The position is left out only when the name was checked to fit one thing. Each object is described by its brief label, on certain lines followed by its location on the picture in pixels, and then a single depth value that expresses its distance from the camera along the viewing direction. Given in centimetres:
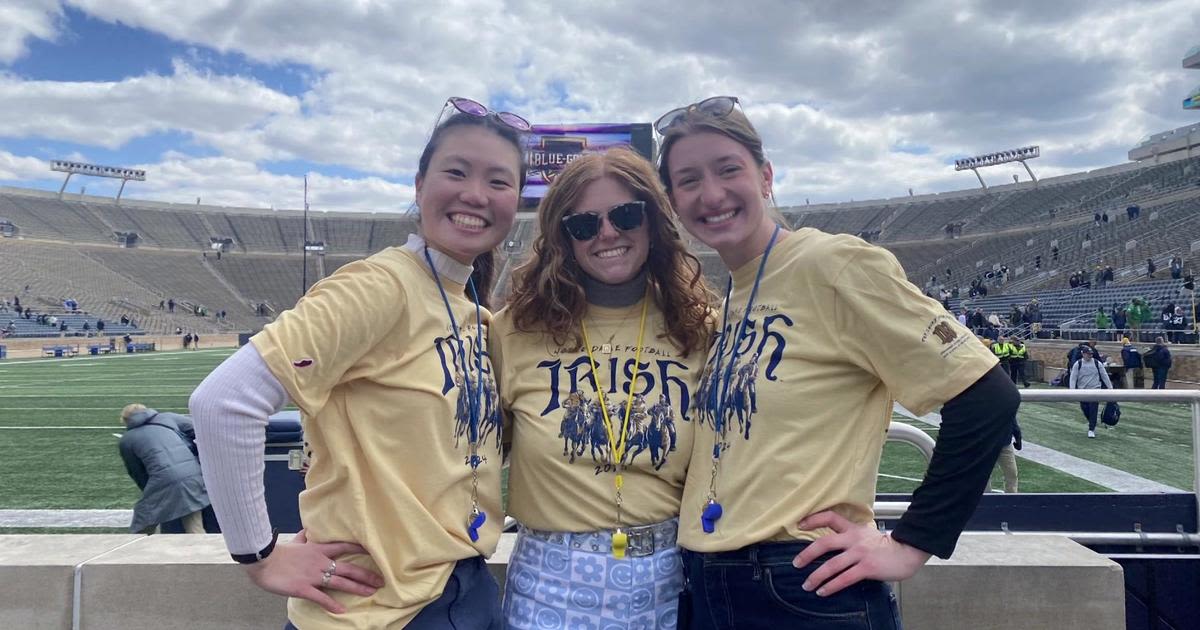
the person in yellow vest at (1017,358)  1427
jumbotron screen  2845
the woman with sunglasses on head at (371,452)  140
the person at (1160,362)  1350
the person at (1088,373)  1081
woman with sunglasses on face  169
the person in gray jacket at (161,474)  495
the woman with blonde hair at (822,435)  146
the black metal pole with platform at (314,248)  5455
